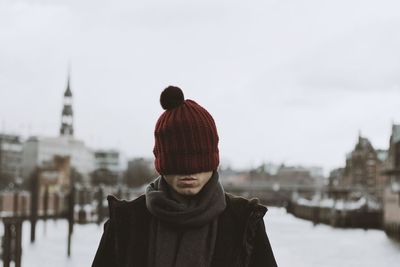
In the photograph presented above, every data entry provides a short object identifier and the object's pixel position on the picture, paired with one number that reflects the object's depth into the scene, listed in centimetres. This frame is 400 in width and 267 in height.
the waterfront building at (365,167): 15335
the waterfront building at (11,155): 15459
